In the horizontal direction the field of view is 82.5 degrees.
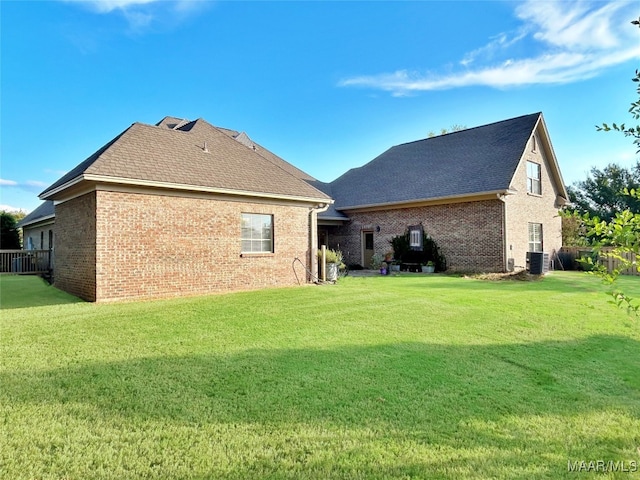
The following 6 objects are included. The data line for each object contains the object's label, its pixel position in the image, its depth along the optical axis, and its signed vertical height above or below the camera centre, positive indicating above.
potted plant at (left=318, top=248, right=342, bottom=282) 13.87 -0.78
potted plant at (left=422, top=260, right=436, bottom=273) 17.23 -1.09
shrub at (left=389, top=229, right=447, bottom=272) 17.41 -0.38
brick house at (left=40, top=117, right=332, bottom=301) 9.30 +0.83
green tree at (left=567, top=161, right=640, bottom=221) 31.55 +4.76
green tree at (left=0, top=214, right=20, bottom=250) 24.19 +1.29
